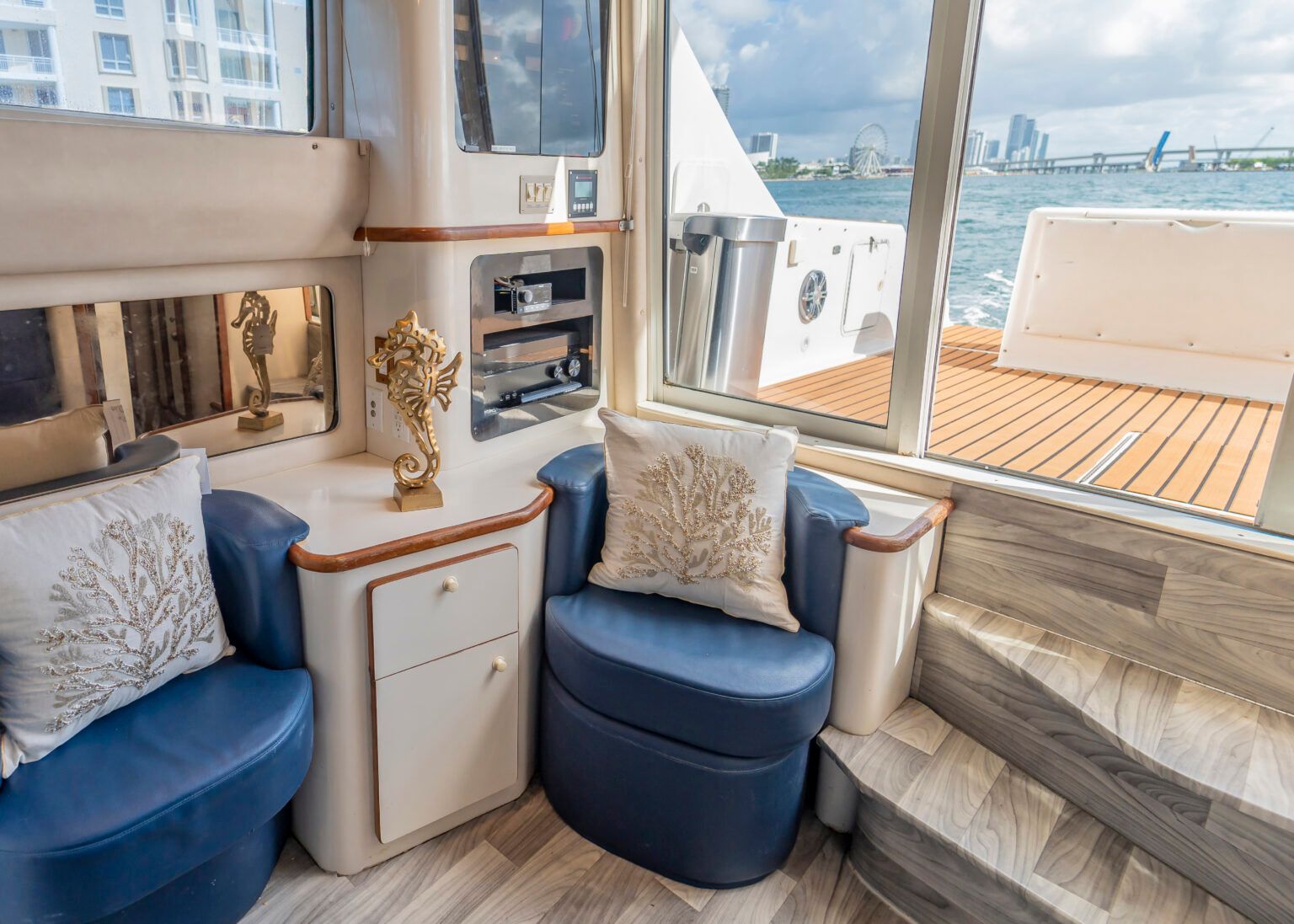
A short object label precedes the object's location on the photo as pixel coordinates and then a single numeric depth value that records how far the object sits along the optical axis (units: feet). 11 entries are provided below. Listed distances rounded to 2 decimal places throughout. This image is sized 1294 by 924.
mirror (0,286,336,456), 5.01
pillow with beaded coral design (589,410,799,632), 5.79
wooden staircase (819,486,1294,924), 4.62
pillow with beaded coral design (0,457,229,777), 4.14
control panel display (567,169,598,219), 7.20
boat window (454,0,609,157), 6.18
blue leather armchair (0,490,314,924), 3.79
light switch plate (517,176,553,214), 6.70
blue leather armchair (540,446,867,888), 5.20
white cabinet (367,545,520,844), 5.30
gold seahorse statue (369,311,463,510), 5.61
